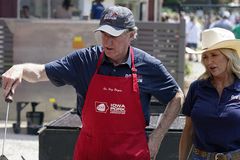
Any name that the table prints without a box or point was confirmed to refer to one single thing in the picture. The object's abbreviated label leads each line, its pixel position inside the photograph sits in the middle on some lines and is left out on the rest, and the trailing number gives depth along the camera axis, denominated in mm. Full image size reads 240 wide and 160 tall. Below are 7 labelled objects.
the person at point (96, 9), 13873
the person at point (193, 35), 25359
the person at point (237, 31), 8567
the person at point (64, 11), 14604
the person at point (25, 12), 14032
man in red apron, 3896
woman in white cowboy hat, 4055
